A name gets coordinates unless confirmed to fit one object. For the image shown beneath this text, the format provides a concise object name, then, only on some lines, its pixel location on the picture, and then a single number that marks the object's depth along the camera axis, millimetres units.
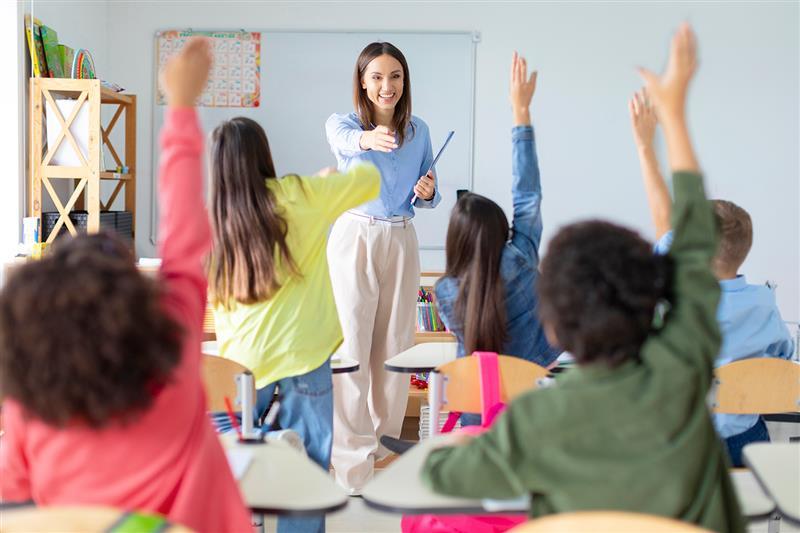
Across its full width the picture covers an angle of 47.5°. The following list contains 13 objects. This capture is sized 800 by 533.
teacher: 3471
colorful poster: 5531
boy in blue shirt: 2410
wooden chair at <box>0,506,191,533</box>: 1127
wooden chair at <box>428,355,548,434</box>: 2057
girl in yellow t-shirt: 2262
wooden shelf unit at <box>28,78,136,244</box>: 4266
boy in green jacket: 1272
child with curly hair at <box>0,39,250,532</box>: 1182
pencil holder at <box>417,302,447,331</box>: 4414
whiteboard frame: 5531
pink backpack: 2082
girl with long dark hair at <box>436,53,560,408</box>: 2260
